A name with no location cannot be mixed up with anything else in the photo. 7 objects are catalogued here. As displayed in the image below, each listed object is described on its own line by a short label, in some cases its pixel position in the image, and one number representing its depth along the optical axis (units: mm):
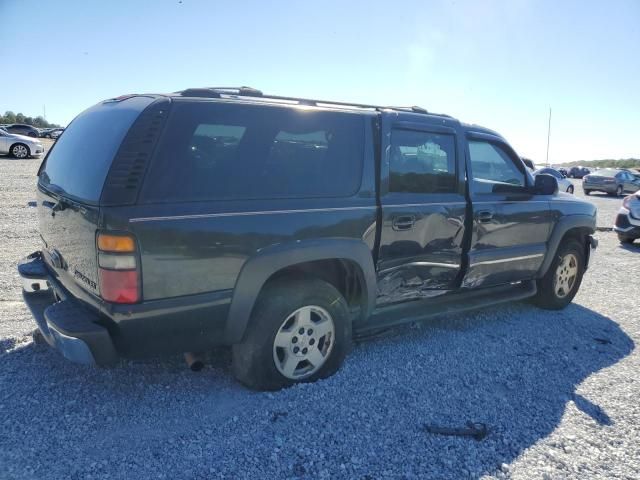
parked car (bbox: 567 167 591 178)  47188
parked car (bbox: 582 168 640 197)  25109
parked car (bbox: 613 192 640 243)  10000
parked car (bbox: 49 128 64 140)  45469
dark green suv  2742
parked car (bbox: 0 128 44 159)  21094
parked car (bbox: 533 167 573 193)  20641
